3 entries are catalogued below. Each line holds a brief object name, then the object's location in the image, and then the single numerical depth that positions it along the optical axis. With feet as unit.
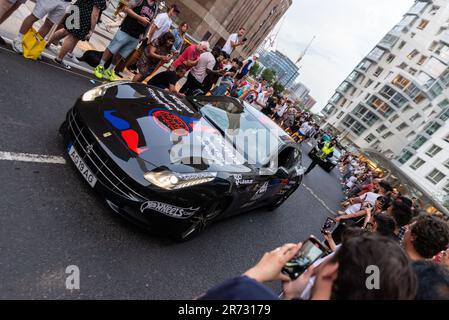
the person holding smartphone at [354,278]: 3.63
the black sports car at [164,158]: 8.98
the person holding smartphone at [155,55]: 19.22
